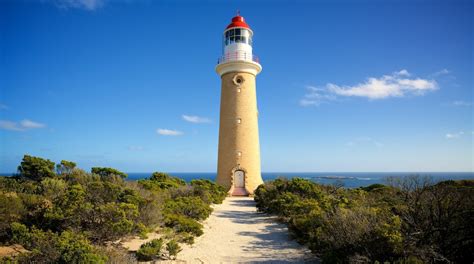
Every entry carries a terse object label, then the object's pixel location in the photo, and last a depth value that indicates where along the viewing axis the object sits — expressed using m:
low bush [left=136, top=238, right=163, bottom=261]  6.02
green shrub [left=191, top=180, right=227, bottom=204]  14.23
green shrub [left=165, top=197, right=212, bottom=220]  10.22
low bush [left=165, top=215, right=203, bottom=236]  8.55
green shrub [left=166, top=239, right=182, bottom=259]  6.28
